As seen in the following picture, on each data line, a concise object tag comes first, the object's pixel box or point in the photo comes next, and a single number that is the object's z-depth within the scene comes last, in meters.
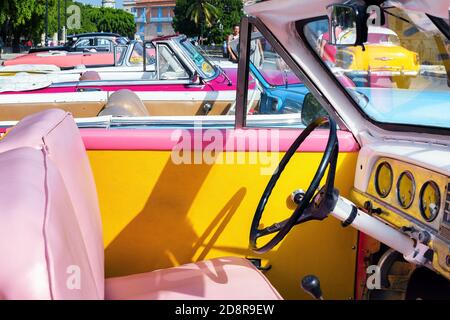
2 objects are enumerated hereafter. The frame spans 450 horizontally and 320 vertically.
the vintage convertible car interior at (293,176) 1.93
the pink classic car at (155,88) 5.80
